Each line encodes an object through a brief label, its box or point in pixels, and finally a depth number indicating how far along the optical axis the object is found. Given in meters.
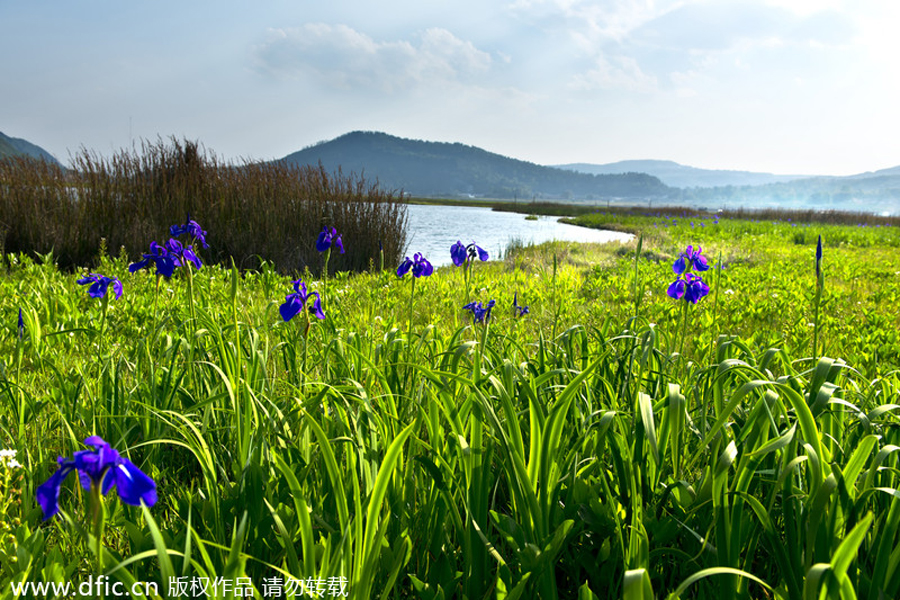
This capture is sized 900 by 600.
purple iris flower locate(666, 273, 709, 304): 2.31
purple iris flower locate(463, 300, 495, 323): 2.82
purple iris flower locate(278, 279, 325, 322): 2.00
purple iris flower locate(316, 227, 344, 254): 2.58
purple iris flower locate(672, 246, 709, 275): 2.42
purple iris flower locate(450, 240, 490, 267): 2.51
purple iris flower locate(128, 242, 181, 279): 2.06
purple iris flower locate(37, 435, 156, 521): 0.71
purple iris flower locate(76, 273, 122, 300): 2.01
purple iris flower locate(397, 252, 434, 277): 2.51
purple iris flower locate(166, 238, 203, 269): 2.10
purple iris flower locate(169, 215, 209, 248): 2.55
